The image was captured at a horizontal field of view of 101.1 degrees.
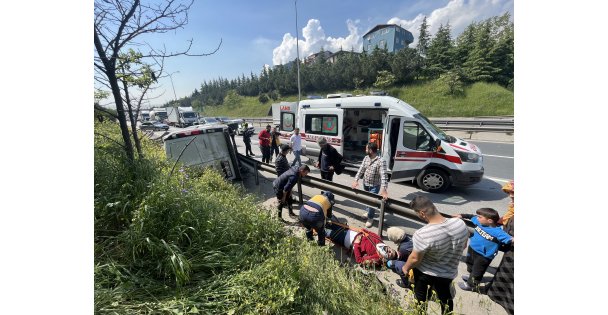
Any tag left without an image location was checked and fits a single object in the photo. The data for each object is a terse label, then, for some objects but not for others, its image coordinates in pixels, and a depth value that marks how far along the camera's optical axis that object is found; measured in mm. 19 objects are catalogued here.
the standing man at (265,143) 8922
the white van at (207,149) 6145
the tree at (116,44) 2871
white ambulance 5827
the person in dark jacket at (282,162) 5402
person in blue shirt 2717
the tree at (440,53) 35344
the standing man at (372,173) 4535
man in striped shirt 2213
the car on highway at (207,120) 26650
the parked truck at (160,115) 39000
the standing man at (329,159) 5898
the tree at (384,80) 37281
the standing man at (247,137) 11039
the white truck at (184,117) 31719
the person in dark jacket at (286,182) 4406
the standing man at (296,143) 8180
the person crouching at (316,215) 3340
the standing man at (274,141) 9258
